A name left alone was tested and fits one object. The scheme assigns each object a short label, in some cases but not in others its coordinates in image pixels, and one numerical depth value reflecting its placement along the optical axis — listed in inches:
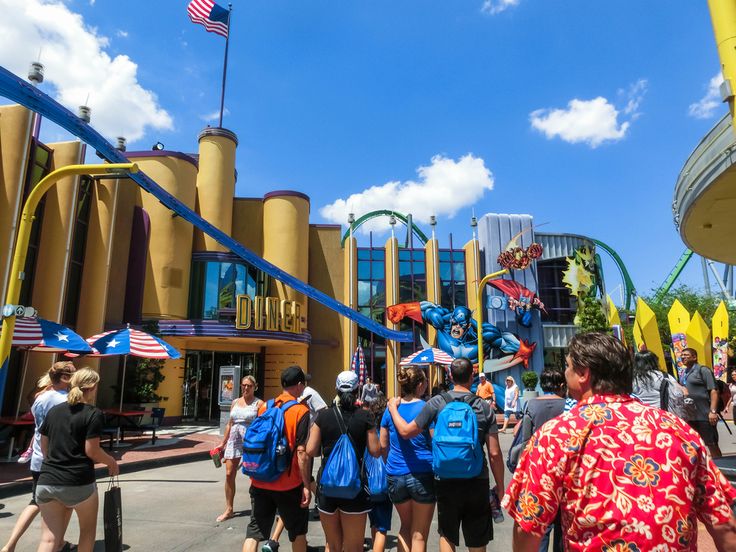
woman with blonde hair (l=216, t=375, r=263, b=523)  261.4
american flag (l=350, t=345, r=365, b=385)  912.2
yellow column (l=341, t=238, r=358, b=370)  1063.0
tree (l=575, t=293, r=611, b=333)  1108.5
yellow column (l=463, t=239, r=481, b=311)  1144.8
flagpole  1077.1
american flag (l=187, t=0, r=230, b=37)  979.3
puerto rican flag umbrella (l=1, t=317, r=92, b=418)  411.8
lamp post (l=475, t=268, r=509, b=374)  728.5
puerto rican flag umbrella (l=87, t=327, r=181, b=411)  486.6
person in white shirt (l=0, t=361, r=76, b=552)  194.2
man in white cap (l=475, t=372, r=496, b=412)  598.5
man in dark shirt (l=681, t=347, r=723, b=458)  288.8
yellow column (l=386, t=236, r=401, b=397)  1080.8
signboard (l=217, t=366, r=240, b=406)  637.9
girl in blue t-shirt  166.4
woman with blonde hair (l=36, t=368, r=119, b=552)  161.9
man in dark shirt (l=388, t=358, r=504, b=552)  151.5
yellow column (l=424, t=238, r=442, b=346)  1125.7
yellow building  608.1
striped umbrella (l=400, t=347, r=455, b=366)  867.4
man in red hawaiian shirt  73.0
